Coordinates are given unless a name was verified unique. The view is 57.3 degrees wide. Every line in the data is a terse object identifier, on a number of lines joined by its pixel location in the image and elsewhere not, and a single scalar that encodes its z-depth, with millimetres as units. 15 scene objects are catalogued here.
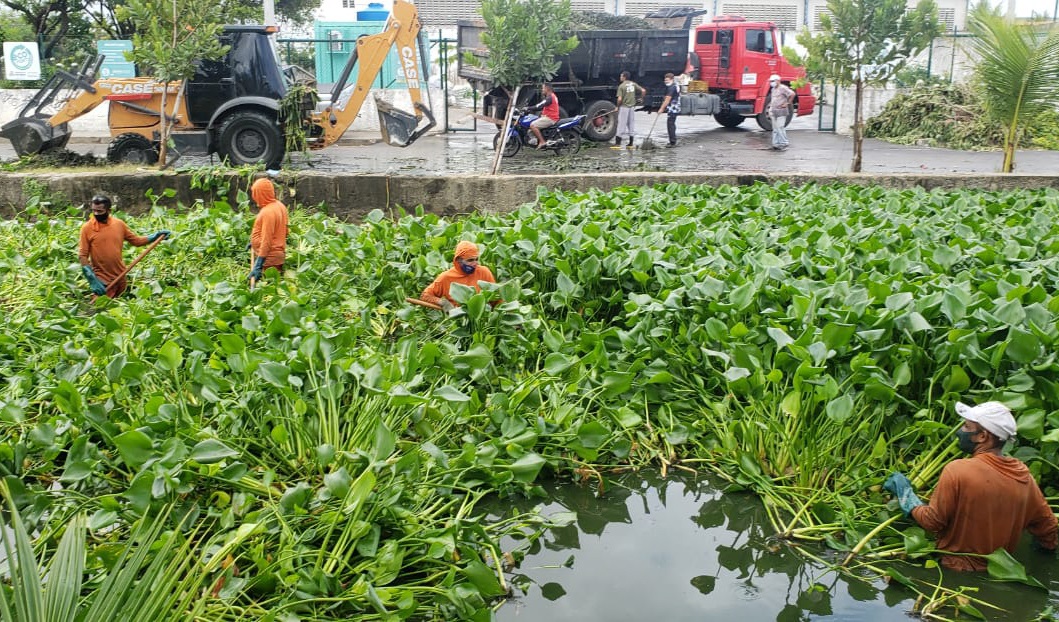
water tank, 24297
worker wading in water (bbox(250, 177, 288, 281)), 7770
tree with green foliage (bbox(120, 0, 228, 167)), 11797
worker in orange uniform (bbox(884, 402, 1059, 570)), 3867
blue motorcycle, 15688
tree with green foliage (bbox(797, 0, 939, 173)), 11703
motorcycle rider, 15617
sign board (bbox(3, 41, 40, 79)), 19562
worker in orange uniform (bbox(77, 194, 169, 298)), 7648
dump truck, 17422
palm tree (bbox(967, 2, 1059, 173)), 10438
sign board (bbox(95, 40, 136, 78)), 16750
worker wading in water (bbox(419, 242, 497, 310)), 6020
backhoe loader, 13180
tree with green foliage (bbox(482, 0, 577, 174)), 13844
